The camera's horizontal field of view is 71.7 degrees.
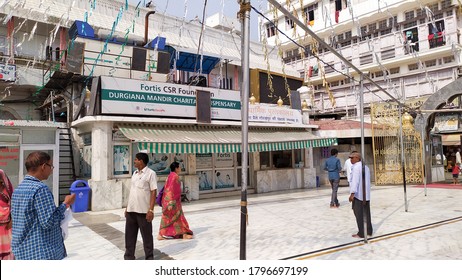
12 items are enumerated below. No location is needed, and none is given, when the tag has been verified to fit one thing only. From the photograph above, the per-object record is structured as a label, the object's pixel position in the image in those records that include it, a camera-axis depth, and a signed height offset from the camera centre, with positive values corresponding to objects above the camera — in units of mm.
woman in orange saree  6254 -1036
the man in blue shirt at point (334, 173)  9711 -527
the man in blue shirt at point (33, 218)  2750 -492
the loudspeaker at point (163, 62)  13750 +4194
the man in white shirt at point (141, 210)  4695 -742
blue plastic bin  9594 -1058
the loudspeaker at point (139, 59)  13266 +4183
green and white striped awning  9774 +691
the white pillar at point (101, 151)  10047 +292
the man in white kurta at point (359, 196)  5977 -767
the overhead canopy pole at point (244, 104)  3592 +615
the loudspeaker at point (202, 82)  14644 +3611
